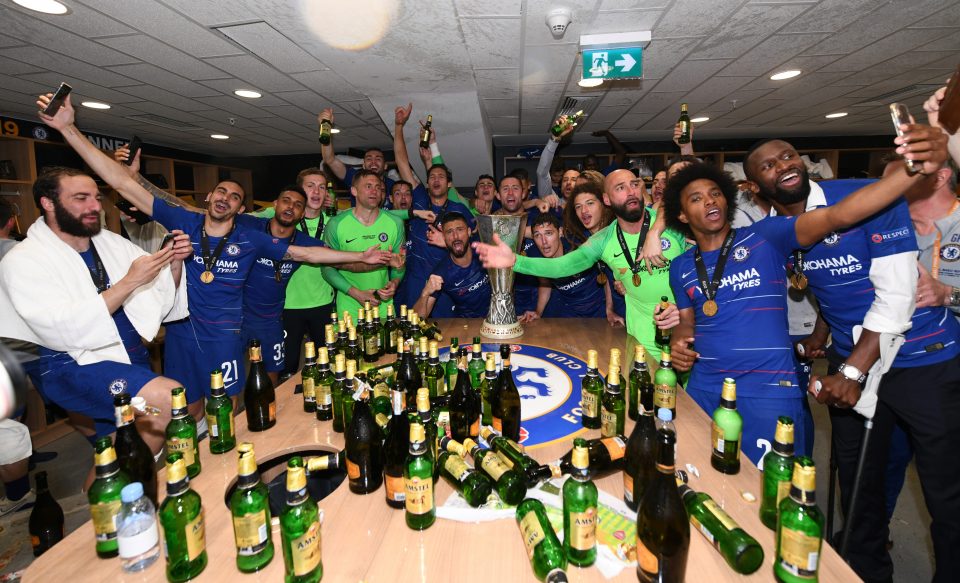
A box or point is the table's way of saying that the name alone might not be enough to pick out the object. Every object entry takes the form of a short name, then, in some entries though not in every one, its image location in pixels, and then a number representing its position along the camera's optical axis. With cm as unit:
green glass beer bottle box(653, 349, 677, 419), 155
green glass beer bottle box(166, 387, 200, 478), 138
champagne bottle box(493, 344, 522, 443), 162
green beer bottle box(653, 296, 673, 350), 197
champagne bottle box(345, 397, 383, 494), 131
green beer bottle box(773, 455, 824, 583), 91
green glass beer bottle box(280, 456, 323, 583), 97
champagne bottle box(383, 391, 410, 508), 122
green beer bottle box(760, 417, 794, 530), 110
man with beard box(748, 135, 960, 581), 174
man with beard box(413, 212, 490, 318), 318
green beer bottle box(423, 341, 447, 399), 183
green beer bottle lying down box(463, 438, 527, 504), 119
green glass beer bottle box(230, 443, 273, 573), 101
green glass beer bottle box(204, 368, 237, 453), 153
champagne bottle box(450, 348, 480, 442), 160
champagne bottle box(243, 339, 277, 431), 169
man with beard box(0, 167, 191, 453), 205
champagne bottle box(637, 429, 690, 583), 96
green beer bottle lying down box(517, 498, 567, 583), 98
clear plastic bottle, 101
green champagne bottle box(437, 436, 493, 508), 120
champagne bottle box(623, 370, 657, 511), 121
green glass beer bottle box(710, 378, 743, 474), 132
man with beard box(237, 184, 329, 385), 334
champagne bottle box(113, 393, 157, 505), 136
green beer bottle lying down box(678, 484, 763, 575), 98
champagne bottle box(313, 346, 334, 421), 174
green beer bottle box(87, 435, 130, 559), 108
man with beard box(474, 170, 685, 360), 246
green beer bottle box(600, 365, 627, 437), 150
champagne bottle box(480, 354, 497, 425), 155
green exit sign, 370
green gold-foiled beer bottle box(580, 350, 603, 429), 159
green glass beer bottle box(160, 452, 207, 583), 101
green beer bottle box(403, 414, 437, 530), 111
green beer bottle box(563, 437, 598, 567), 98
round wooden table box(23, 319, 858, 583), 100
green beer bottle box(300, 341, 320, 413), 182
